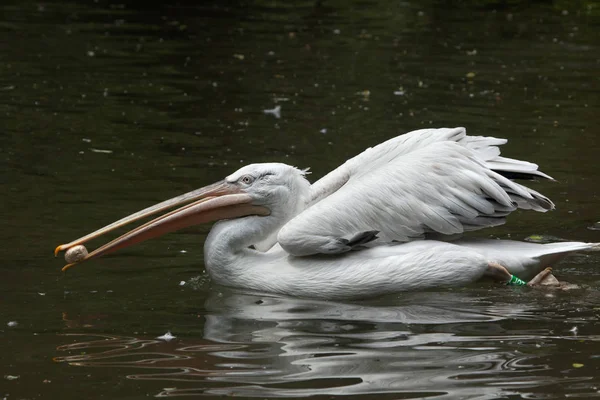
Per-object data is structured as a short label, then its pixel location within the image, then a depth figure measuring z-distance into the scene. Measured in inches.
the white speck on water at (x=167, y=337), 389.4
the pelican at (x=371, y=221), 432.8
